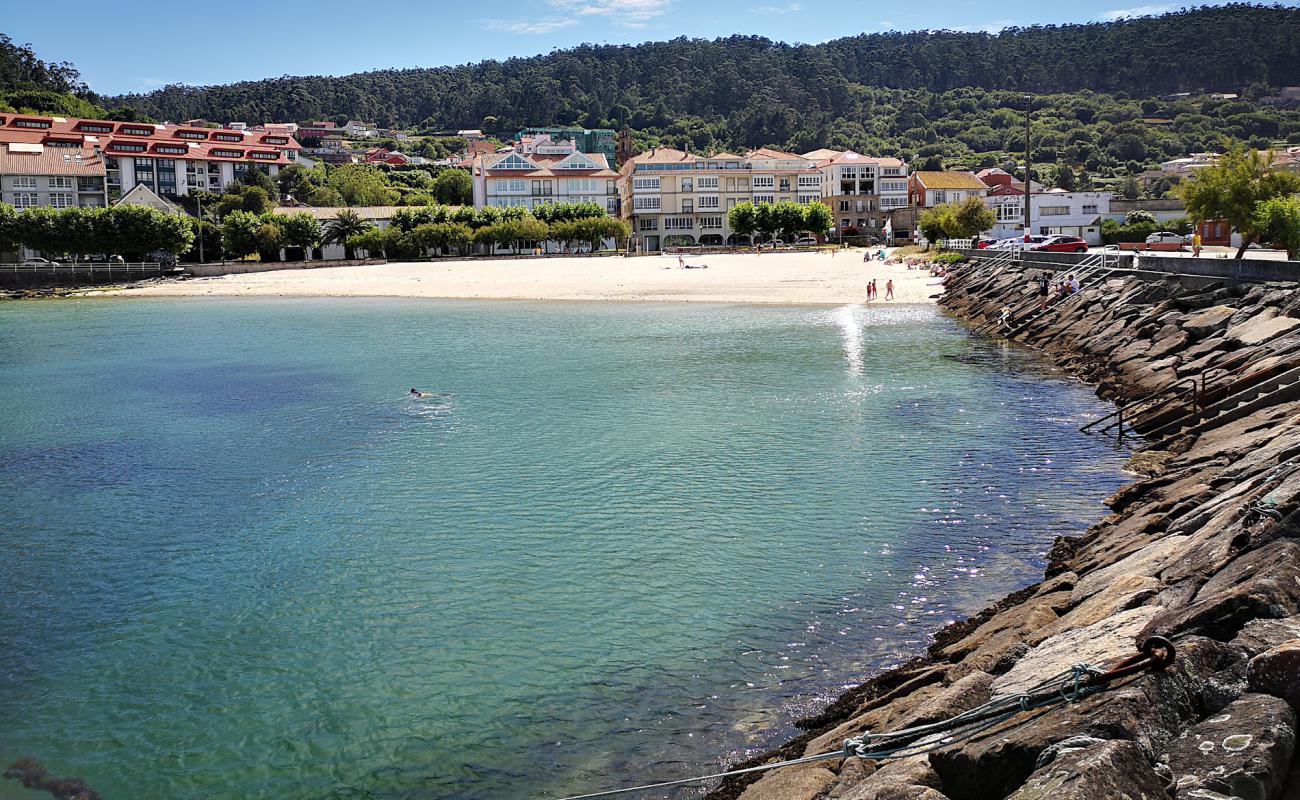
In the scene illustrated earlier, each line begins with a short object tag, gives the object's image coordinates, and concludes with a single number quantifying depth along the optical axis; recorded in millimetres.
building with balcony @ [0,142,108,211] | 106688
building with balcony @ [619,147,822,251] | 125500
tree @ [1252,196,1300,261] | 36594
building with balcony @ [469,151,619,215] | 128625
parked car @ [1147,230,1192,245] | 72188
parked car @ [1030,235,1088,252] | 64625
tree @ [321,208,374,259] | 102562
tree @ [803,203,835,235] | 111500
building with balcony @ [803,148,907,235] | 126188
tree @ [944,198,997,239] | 77938
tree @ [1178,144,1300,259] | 41750
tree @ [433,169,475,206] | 142625
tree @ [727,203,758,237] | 112875
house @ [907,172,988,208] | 116000
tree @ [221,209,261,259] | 95938
